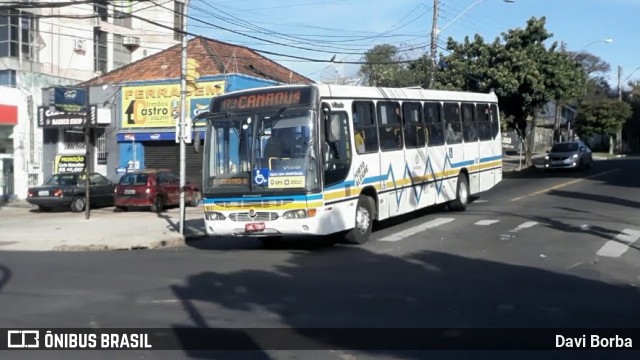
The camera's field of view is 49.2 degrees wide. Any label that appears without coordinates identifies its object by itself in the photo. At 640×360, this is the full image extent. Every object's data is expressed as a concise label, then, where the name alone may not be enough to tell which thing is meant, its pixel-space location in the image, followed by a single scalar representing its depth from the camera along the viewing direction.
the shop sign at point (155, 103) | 29.61
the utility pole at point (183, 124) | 17.41
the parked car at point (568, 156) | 35.59
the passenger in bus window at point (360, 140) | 13.67
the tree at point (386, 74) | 48.62
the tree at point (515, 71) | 35.19
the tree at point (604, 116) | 68.56
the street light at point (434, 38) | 29.83
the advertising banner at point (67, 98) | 31.66
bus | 12.54
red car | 24.55
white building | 31.30
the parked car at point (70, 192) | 25.53
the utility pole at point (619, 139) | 76.14
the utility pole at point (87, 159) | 21.53
